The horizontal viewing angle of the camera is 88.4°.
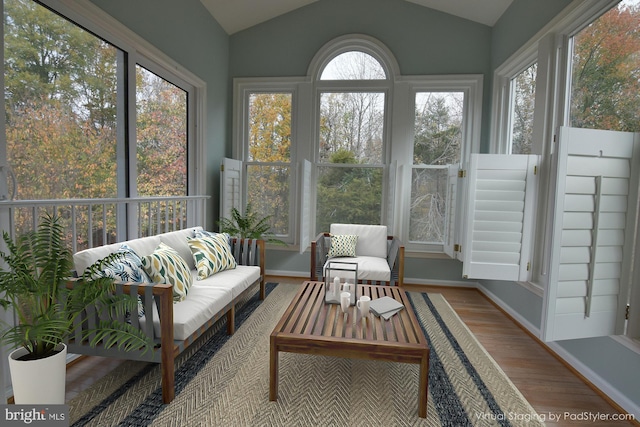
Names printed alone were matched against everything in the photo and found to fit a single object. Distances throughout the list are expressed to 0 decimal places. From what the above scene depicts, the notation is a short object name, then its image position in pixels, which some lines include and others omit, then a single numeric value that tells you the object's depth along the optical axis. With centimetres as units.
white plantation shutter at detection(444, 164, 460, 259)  356
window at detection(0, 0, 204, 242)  189
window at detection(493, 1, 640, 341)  181
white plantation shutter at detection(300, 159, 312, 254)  384
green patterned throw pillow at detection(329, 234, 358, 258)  370
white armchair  326
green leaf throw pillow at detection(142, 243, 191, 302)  210
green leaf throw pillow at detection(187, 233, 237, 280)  270
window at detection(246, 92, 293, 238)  439
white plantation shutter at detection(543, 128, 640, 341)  181
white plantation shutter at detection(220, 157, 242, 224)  399
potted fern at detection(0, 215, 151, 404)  146
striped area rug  170
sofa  177
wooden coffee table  173
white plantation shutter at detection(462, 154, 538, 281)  269
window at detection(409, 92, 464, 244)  414
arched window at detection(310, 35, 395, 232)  420
